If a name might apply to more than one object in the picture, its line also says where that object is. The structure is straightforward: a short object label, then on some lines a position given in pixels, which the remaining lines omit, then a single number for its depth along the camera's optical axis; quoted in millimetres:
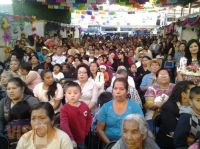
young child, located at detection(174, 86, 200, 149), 1720
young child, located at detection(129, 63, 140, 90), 3949
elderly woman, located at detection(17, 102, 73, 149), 1639
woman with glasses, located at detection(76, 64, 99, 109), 2828
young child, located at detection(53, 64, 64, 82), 3925
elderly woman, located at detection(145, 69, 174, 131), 2573
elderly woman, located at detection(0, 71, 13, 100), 2847
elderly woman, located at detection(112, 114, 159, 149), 1473
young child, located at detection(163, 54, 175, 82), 4705
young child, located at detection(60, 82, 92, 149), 2051
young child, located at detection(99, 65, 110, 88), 3781
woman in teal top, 2022
